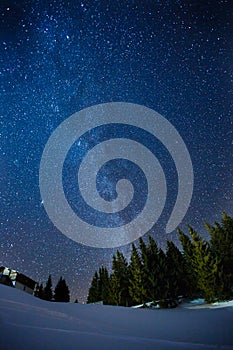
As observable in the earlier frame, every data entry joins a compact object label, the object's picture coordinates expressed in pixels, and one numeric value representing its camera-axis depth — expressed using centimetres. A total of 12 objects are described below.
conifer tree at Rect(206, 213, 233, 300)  2449
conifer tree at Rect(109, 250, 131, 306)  3412
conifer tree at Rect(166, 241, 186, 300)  2808
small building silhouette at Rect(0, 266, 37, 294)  4569
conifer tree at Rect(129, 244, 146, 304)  2894
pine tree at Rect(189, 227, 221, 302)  2485
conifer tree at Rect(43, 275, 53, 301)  5751
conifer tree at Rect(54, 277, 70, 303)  5803
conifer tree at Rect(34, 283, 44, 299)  5681
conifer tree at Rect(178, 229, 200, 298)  2858
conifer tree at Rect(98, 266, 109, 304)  3837
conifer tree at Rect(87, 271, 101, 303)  4909
